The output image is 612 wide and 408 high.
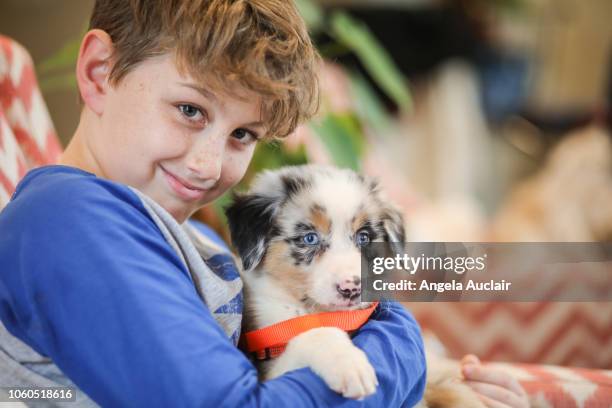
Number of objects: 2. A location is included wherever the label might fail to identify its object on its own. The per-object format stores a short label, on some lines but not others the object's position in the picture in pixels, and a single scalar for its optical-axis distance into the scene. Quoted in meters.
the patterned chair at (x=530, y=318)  1.62
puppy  1.52
